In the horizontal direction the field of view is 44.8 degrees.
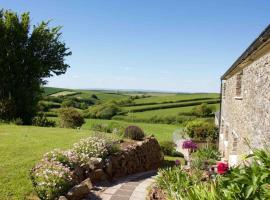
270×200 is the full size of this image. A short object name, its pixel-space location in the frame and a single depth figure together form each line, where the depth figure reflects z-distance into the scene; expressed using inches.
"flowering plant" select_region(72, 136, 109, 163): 466.3
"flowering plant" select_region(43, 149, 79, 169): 383.9
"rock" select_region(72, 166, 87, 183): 379.2
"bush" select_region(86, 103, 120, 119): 2066.9
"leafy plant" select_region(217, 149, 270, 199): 178.5
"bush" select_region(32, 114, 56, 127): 1000.9
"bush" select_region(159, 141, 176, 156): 974.4
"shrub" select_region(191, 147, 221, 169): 583.9
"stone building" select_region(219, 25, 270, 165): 299.5
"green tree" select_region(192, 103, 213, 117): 1849.2
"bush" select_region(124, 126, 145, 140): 707.4
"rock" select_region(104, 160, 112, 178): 471.5
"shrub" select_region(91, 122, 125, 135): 842.7
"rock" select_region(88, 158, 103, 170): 433.3
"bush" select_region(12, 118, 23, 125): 901.8
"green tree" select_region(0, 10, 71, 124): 1008.9
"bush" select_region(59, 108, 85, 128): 1019.3
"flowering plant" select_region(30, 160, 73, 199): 320.8
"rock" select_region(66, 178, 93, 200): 327.6
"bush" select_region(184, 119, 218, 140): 1096.9
